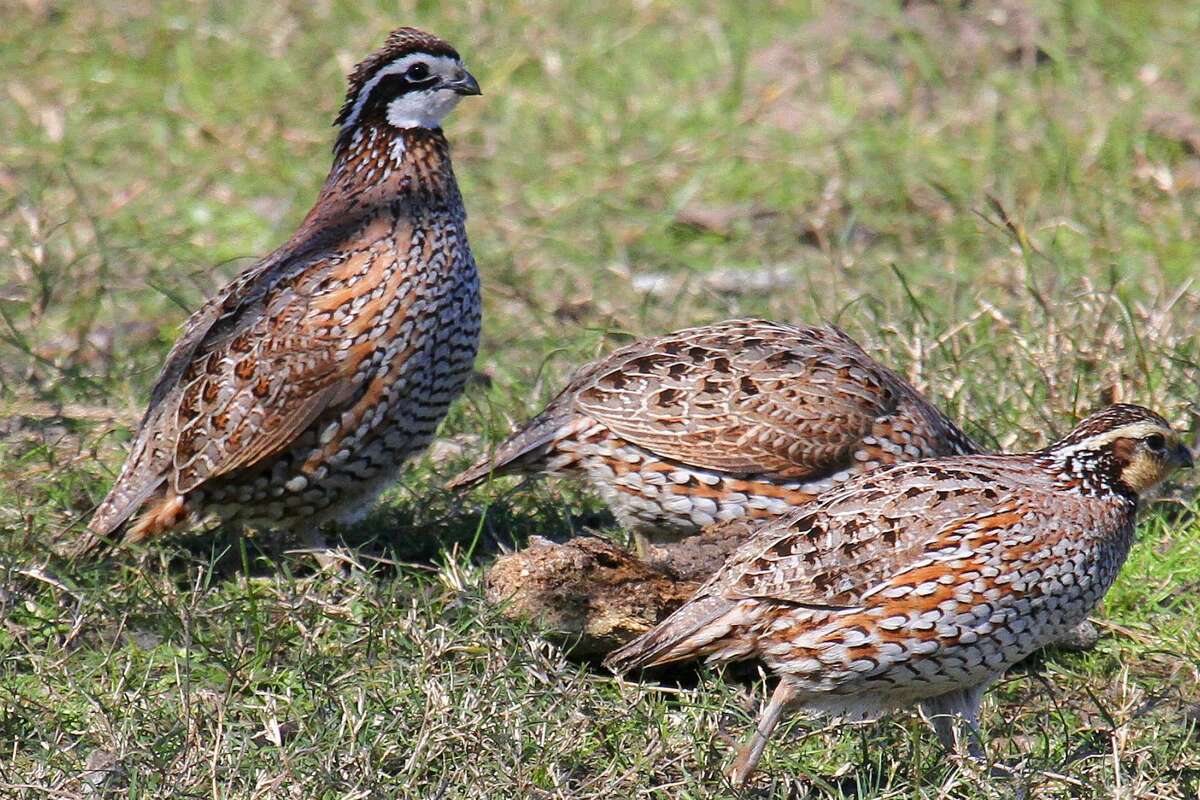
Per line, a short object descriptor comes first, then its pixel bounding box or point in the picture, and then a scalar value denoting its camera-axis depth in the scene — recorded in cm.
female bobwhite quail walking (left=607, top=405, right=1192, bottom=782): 942
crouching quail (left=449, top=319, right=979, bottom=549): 1159
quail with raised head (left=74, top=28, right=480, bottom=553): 1185
